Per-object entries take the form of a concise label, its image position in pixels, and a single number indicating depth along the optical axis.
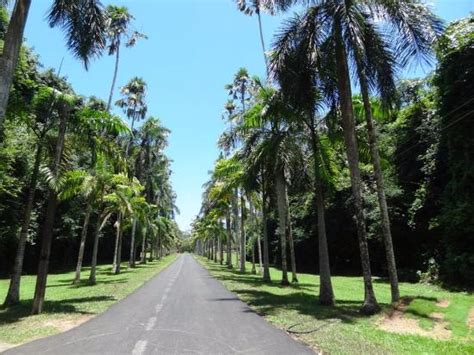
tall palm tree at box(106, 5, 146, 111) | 31.86
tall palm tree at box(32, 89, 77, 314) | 13.58
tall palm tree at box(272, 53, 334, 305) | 15.50
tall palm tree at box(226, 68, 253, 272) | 37.19
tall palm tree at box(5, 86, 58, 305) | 14.89
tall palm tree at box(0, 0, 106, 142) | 12.38
